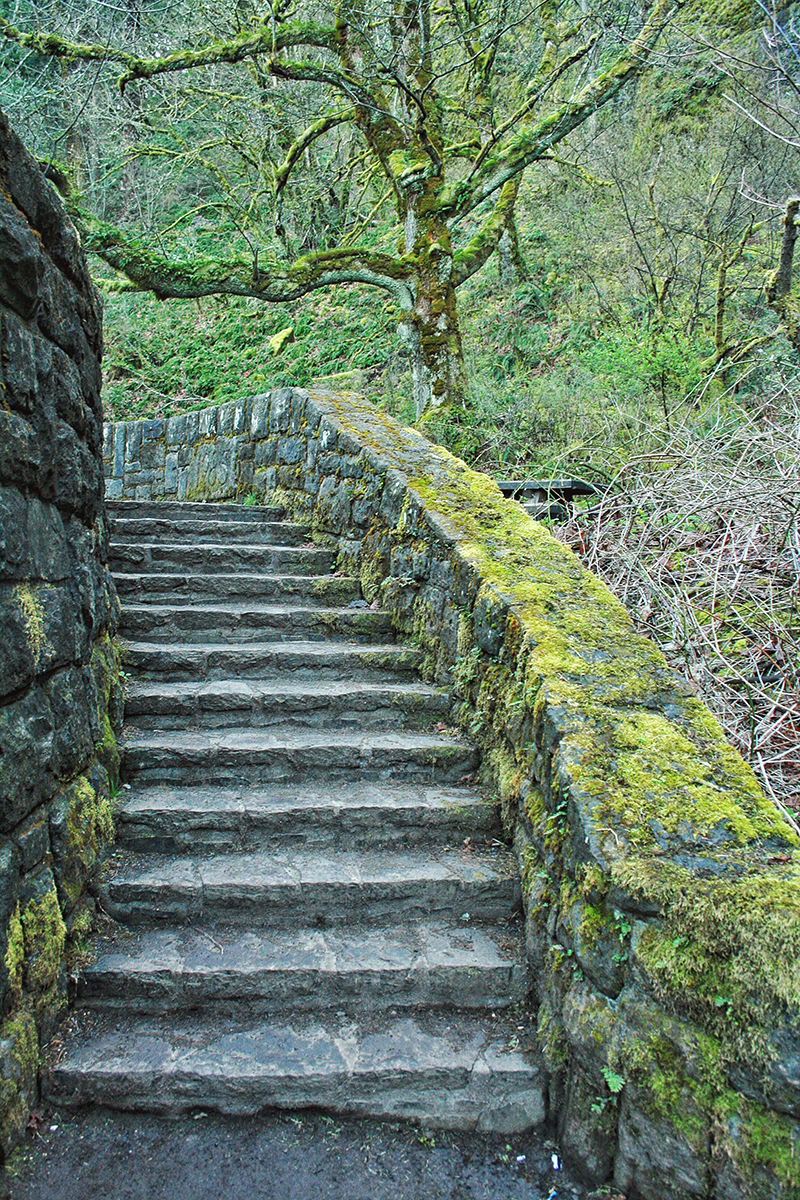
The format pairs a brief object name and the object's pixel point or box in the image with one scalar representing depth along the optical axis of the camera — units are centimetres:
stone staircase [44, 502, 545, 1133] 212
